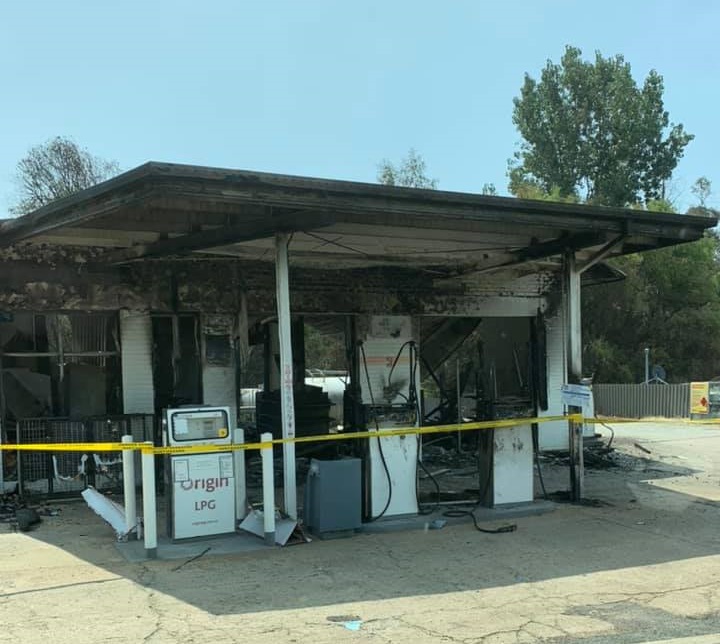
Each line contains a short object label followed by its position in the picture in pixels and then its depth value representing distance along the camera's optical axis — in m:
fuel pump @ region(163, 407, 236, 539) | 6.70
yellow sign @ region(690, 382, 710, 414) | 20.36
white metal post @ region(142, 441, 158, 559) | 6.26
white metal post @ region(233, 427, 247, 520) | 6.95
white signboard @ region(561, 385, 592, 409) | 8.65
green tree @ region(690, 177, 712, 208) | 48.25
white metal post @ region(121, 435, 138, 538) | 6.55
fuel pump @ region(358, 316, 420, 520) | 7.68
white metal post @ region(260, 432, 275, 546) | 6.71
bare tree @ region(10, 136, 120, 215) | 30.27
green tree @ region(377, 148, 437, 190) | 39.03
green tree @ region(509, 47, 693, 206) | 40.91
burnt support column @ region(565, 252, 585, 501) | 8.84
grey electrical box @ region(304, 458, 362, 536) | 7.09
